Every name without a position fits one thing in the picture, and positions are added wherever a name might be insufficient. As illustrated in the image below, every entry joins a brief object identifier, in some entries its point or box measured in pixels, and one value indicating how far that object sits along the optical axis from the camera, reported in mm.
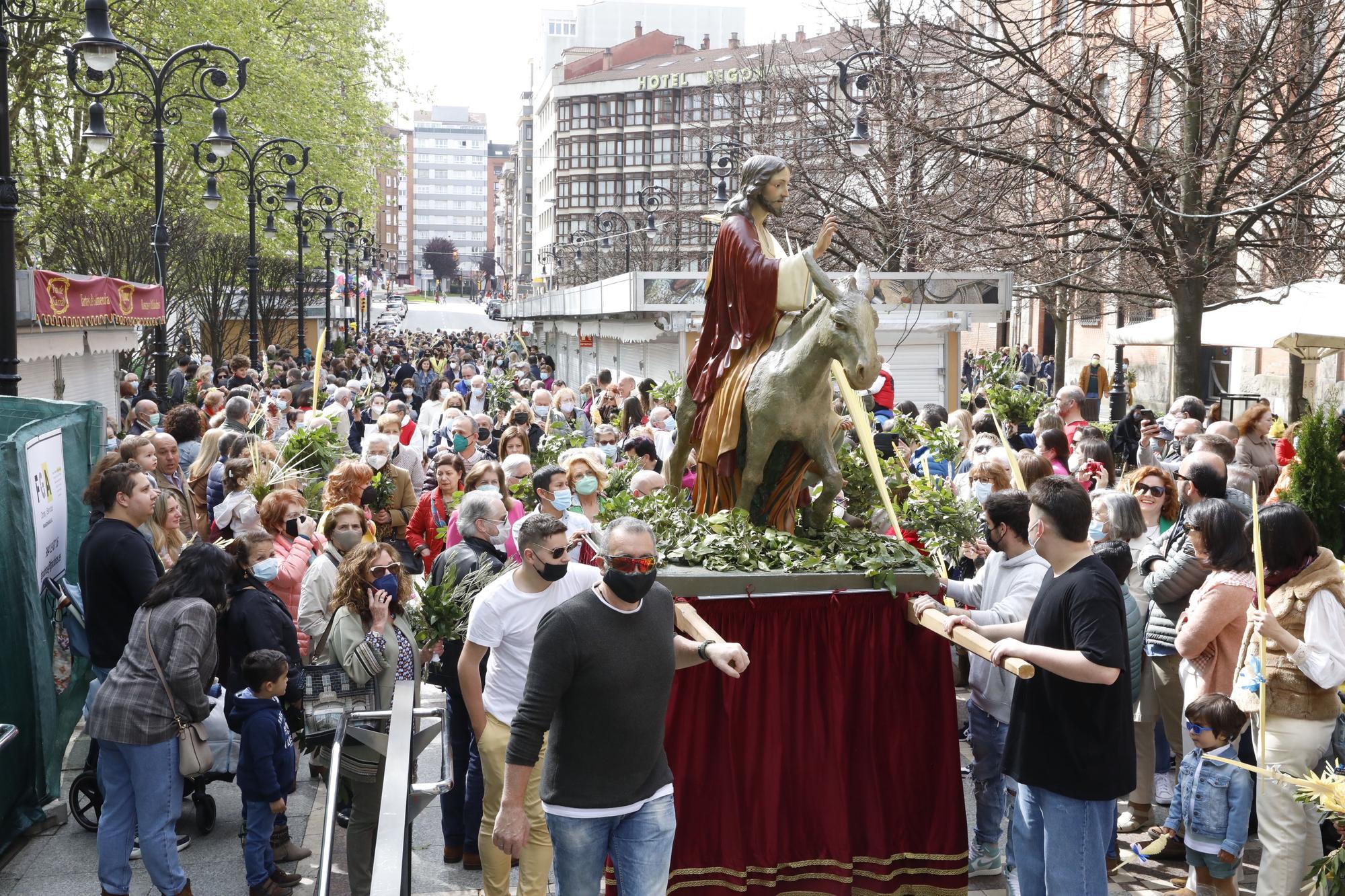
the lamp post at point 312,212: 35469
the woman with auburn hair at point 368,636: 5961
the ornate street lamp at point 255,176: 26725
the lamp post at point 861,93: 18359
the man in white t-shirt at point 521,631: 5098
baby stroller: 6918
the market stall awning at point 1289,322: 12769
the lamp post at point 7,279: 10727
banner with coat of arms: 17891
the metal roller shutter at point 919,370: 19891
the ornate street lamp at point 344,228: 41312
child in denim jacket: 5969
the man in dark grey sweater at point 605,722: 4344
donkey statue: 6145
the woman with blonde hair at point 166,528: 8023
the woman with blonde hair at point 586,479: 8625
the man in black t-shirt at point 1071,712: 4727
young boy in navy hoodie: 6172
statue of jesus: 6672
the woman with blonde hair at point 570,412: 15422
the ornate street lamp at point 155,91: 12859
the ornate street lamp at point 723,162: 25366
